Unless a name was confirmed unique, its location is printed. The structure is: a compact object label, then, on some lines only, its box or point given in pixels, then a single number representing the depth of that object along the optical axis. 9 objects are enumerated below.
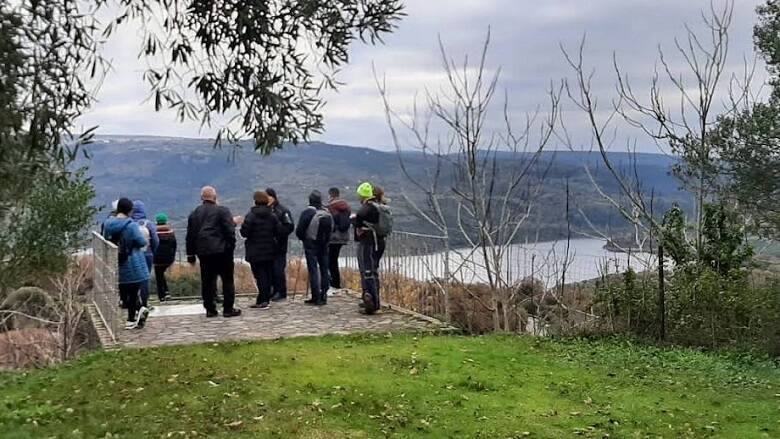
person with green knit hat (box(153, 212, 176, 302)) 13.76
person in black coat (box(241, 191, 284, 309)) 12.18
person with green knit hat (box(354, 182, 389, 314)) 11.71
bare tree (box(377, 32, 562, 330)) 11.37
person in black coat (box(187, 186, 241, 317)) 11.08
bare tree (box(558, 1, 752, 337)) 13.56
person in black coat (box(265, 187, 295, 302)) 12.66
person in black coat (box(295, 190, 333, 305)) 12.60
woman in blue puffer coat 10.78
